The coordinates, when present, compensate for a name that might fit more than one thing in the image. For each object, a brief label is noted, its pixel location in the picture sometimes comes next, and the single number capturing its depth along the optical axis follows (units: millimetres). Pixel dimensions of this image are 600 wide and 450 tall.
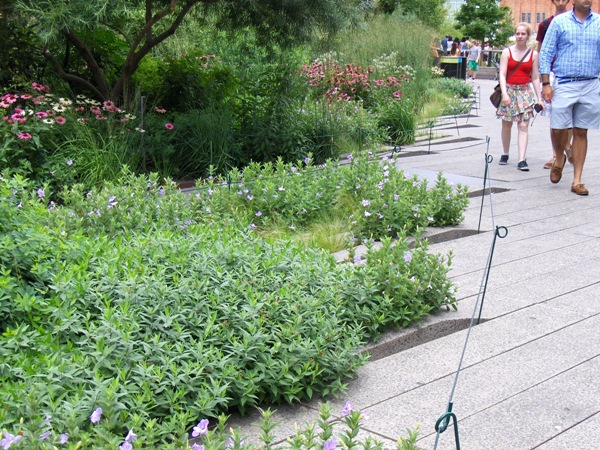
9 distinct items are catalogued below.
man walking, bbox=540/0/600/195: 8117
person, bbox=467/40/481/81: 37375
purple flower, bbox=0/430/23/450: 2439
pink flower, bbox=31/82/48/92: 8569
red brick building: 101812
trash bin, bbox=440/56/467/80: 30422
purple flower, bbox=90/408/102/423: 2668
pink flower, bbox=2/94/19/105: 8125
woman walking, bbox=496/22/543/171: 9609
